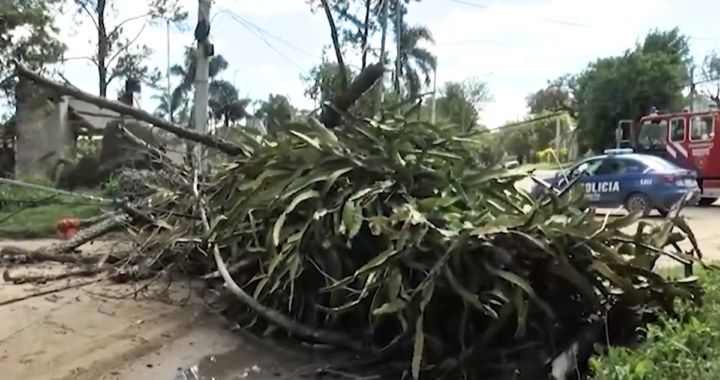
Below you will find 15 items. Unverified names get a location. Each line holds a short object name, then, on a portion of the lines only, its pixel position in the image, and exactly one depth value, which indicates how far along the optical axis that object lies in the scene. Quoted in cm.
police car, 1576
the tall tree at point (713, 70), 3722
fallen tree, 473
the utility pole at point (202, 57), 1305
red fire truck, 1895
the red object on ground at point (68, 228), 932
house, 2272
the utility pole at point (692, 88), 3359
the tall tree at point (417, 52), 2981
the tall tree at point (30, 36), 2067
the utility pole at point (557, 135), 2174
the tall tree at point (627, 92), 3166
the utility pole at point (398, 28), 2577
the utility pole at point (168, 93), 2675
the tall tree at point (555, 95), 4205
